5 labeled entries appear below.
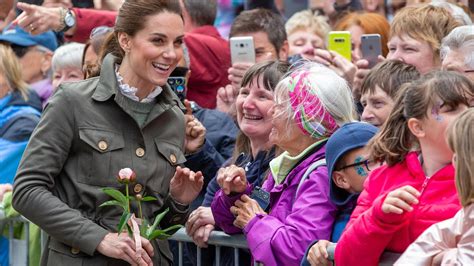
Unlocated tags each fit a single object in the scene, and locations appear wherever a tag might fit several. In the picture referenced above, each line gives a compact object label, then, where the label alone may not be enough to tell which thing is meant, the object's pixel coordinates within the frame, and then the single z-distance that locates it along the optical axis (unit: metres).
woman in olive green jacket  10.19
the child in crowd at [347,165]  9.51
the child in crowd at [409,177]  8.30
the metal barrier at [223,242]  10.95
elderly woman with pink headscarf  9.74
